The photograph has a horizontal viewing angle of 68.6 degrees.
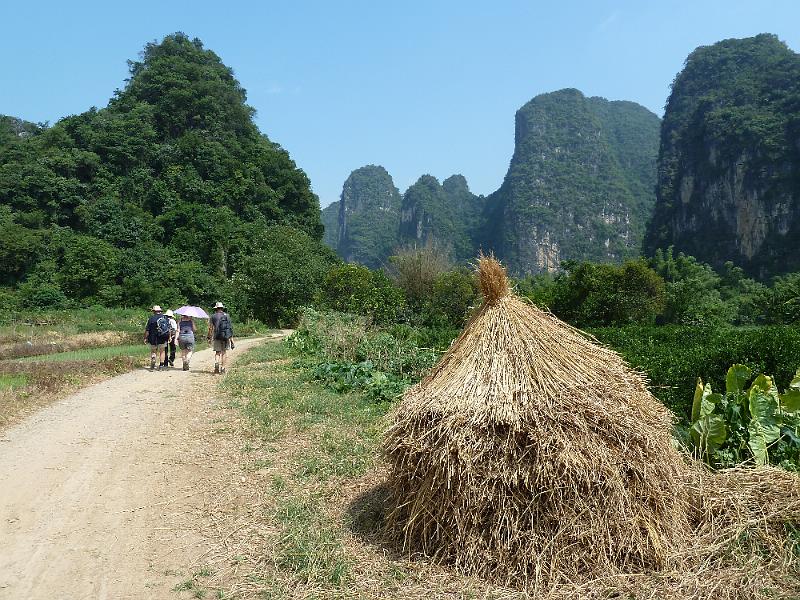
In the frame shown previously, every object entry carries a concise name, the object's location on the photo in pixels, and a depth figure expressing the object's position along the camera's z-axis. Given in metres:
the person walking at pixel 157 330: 13.55
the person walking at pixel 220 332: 12.99
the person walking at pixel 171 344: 14.38
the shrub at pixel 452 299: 27.09
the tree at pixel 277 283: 33.78
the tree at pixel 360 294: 21.68
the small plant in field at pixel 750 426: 4.86
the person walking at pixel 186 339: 14.32
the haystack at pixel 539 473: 3.75
